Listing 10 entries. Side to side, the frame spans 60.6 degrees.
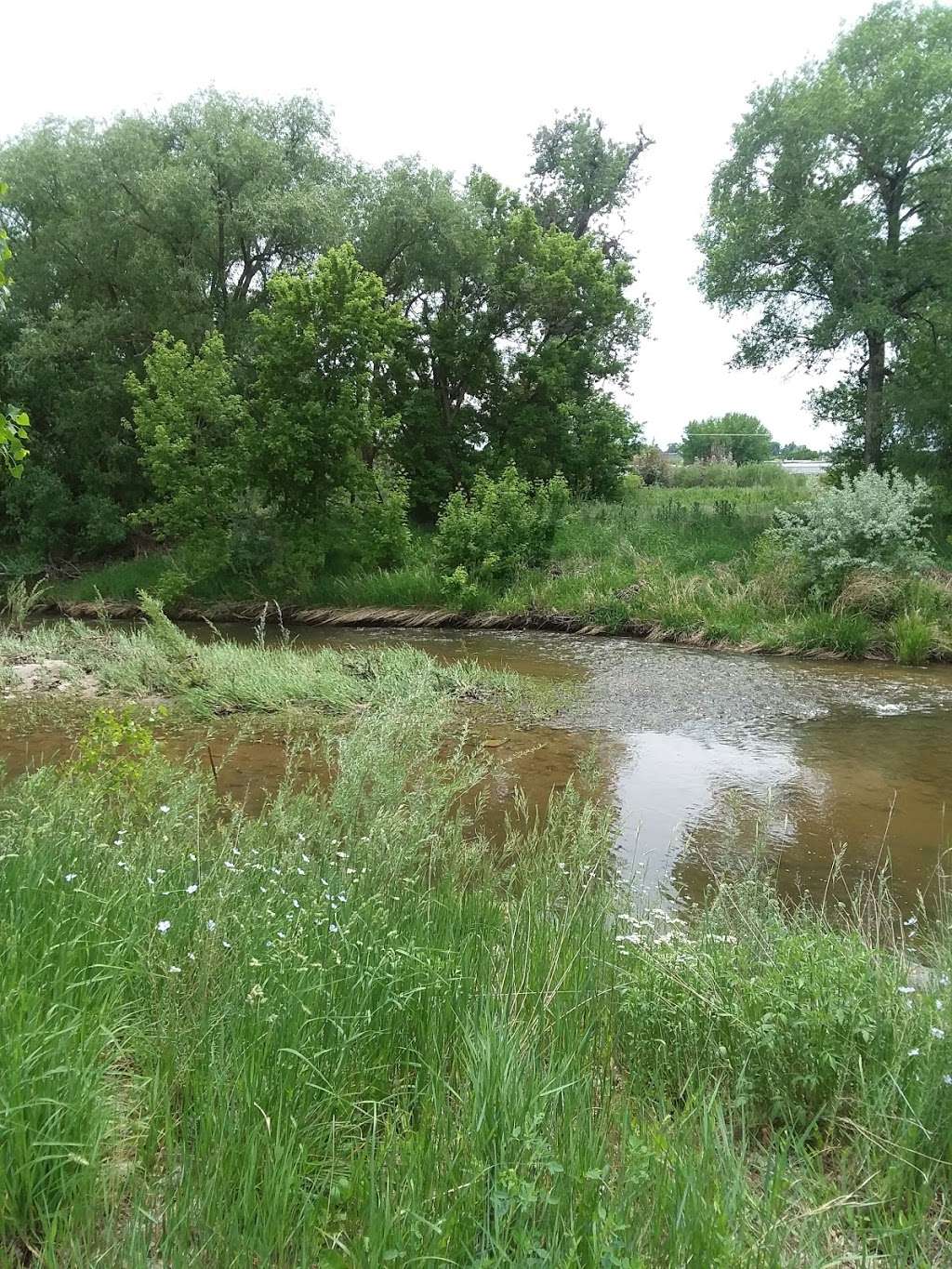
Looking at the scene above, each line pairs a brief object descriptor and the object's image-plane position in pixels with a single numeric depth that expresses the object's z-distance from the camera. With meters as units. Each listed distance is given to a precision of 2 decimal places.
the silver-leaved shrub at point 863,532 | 14.83
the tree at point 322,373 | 18.08
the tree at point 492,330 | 23.55
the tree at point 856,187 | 17.12
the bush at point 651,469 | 38.44
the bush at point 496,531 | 18.50
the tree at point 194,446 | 18.53
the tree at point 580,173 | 29.25
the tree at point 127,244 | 21.09
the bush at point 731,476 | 35.03
